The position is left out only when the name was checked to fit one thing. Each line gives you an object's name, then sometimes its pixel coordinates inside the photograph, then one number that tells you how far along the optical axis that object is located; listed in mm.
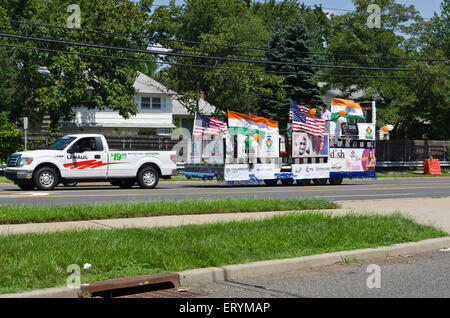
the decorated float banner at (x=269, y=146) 23781
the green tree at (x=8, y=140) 32500
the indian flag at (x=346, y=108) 25578
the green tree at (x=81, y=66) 35594
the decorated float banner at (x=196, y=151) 24484
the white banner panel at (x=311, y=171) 24608
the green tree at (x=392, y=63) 41688
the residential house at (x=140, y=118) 49531
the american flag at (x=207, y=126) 24297
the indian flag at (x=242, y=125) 23234
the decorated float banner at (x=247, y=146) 23342
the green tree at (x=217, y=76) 41469
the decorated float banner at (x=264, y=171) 23688
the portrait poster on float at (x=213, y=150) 23594
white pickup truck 19922
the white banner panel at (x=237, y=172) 23312
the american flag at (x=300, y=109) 24061
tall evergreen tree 43750
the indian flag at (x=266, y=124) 23627
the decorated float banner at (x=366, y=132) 26156
